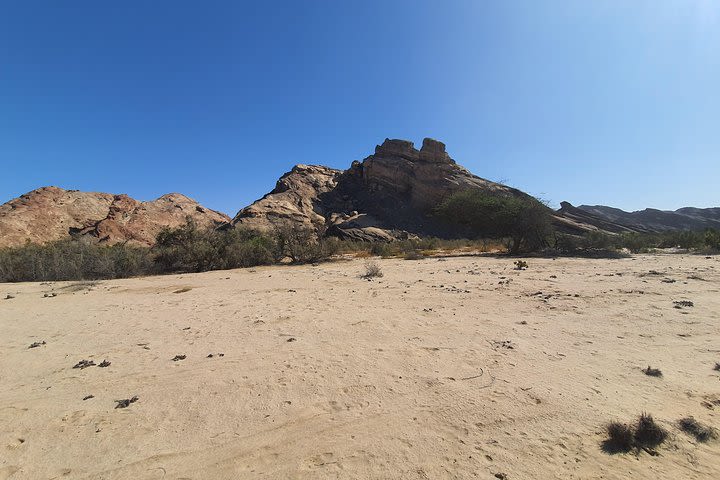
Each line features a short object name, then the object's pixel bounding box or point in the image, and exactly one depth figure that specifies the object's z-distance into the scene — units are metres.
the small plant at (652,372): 3.62
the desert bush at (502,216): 20.73
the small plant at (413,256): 18.20
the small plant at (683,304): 6.11
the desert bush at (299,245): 18.66
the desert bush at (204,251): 15.90
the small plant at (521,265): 12.45
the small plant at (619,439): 2.50
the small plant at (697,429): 2.61
